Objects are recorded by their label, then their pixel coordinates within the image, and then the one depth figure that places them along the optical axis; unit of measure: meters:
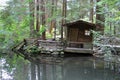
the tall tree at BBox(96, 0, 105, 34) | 12.86
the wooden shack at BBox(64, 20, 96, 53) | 14.09
